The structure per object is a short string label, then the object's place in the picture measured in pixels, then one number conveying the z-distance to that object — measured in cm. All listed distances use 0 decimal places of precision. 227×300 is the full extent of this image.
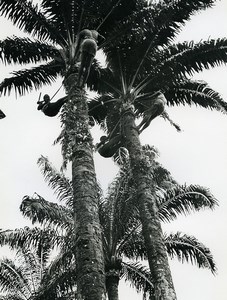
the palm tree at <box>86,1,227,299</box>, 1142
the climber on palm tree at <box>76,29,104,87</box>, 814
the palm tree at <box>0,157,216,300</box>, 1223
